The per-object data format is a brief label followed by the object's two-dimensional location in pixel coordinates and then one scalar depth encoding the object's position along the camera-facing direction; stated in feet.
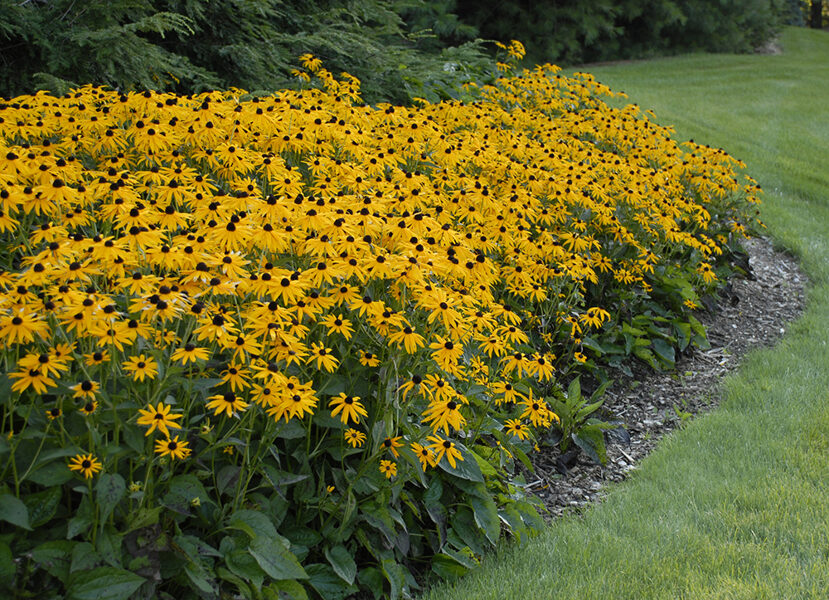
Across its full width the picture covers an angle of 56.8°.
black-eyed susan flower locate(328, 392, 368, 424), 8.13
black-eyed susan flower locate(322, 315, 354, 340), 8.41
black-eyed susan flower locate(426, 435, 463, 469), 8.64
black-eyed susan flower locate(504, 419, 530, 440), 10.71
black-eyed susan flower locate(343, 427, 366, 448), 8.62
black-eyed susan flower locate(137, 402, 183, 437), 6.70
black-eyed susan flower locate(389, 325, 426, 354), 8.32
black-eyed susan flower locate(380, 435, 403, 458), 8.52
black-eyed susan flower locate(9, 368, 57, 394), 6.47
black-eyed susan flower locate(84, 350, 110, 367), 6.93
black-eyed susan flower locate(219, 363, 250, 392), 7.42
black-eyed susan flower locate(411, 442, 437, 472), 8.66
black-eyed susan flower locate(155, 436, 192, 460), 7.02
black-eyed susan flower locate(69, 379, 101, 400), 6.54
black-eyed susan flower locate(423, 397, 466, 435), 8.32
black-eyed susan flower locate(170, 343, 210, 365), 6.94
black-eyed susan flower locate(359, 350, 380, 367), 8.81
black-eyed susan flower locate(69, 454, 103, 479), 6.77
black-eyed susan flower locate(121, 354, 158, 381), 6.88
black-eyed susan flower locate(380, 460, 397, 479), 8.64
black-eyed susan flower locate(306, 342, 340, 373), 7.99
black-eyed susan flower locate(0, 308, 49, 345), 6.53
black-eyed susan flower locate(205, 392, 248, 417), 7.14
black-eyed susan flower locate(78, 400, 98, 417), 6.61
